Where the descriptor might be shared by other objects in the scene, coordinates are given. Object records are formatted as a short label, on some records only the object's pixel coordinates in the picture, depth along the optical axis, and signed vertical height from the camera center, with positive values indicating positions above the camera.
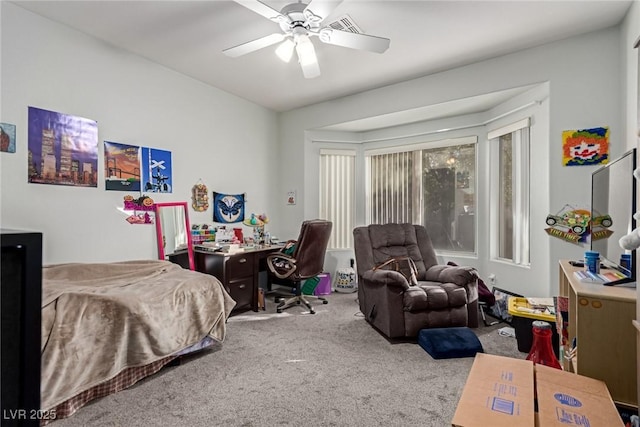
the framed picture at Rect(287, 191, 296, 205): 4.92 +0.18
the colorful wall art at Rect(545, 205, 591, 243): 2.84 -0.13
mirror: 3.43 -0.25
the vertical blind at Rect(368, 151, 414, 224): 4.68 +0.33
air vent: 2.58 +1.50
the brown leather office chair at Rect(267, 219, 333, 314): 3.71 -0.56
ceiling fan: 2.10 +1.26
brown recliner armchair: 2.85 -0.72
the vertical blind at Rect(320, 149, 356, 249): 4.99 +0.24
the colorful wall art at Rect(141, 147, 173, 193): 3.32 +0.42
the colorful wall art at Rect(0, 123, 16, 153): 2.34 +0.53
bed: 1.78 -0.73
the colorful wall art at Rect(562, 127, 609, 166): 2.77 +0.54
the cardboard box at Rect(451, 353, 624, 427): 1.00 -0.64
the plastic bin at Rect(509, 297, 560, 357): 2.55 -0.93
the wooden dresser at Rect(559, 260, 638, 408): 1.43 -0.58
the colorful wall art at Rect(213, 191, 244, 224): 4.11 +0.03
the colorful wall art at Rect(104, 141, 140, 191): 3.01 +0.42
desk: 3.54 -0.67
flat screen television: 1.71 -0.01
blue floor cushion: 2.53 -1.06
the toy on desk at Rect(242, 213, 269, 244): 4.30 -0.20
